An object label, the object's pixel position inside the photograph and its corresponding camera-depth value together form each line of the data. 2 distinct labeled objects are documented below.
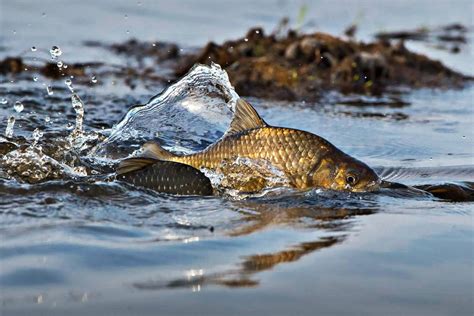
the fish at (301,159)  11.99
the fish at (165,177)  11.58
